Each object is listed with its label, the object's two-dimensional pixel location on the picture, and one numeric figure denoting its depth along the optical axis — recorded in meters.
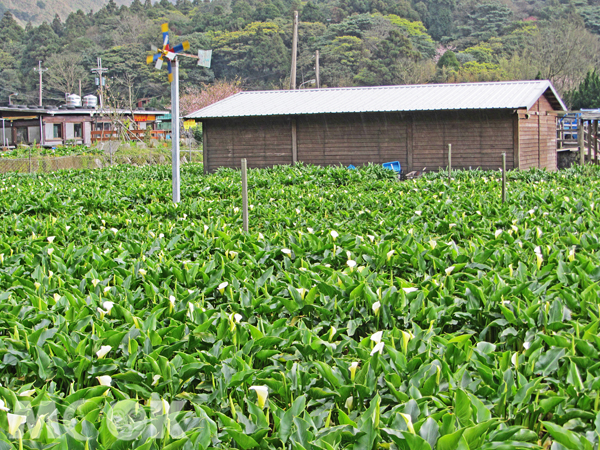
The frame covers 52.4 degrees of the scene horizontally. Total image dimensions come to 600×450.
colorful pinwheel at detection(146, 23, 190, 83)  11.49
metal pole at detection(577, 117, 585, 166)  22.89
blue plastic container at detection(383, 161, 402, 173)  21.15
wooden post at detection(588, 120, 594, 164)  25.87
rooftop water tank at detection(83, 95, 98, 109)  50.47
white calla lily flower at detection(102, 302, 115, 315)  4.10
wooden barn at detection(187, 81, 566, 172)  20.56
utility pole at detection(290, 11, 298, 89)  31.30
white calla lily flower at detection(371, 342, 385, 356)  3.29
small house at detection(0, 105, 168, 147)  40.12
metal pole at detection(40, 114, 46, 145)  41.12
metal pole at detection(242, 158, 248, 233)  7.45
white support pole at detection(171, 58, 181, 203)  10.91
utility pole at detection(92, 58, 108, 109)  40.38
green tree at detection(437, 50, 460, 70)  62.41
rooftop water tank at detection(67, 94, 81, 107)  47.94
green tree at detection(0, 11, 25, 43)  89.05
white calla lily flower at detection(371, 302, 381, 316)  4.09
